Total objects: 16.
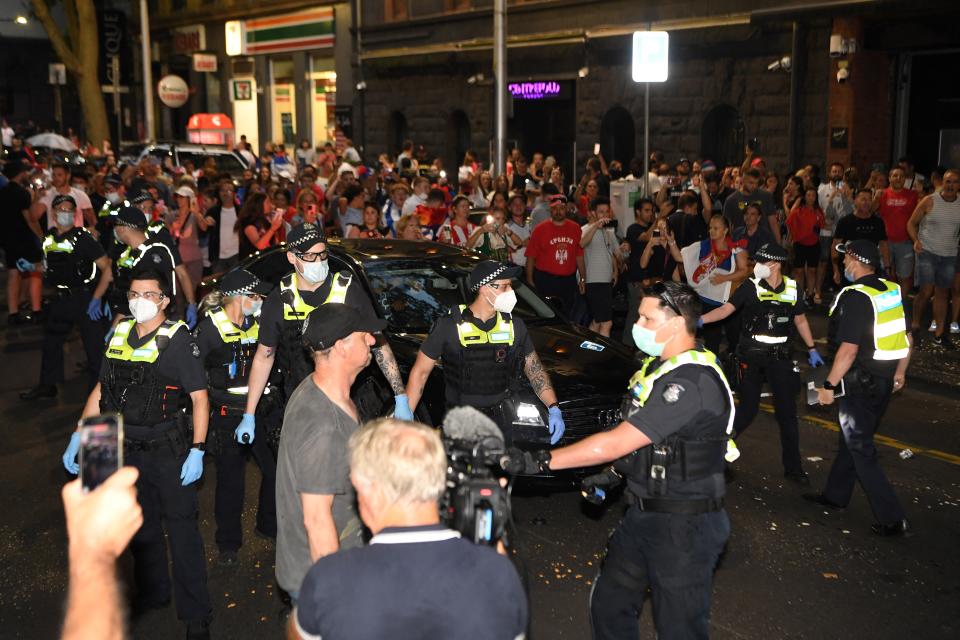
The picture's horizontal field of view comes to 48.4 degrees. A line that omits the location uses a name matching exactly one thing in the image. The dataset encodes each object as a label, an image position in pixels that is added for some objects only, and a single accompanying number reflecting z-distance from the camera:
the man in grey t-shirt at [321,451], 3.78
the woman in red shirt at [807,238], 14.90
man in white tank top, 12.54
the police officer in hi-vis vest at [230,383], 6.21
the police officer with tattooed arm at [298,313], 6.13
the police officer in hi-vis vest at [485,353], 6.20
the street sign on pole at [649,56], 14.44
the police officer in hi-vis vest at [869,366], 6.63
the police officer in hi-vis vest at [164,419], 5.24
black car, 6.84
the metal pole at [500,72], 17.39
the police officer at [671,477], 4.26
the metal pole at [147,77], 34.25
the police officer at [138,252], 8.73
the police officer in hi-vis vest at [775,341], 7.62
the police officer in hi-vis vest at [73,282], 9.73
